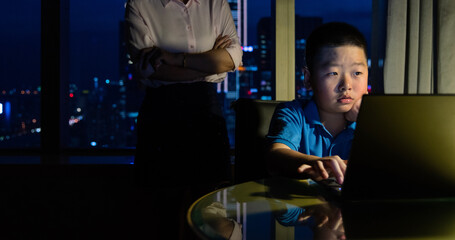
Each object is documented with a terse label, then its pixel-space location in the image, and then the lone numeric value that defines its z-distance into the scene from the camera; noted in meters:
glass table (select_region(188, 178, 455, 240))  0.64
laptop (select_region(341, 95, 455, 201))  0.65
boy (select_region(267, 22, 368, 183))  1.19
